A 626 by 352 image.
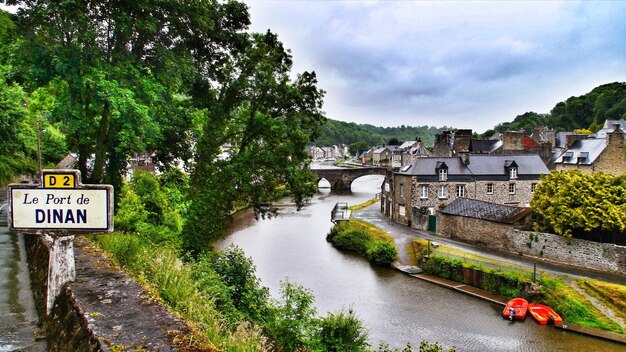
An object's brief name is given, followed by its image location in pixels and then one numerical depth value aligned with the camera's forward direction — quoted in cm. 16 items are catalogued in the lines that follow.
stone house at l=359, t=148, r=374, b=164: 13200
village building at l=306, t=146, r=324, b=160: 16808
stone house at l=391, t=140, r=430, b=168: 8425
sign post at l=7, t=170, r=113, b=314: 534
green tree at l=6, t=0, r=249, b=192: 1149
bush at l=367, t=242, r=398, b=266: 2939
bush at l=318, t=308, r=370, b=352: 1198
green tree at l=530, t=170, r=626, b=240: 2411
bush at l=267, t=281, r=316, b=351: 1054
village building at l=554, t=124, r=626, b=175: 3993
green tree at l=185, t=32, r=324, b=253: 1602
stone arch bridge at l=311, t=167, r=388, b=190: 7694
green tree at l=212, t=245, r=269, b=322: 1178
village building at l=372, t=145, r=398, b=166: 11611
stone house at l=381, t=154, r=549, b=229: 3691
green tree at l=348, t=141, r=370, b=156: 18175
